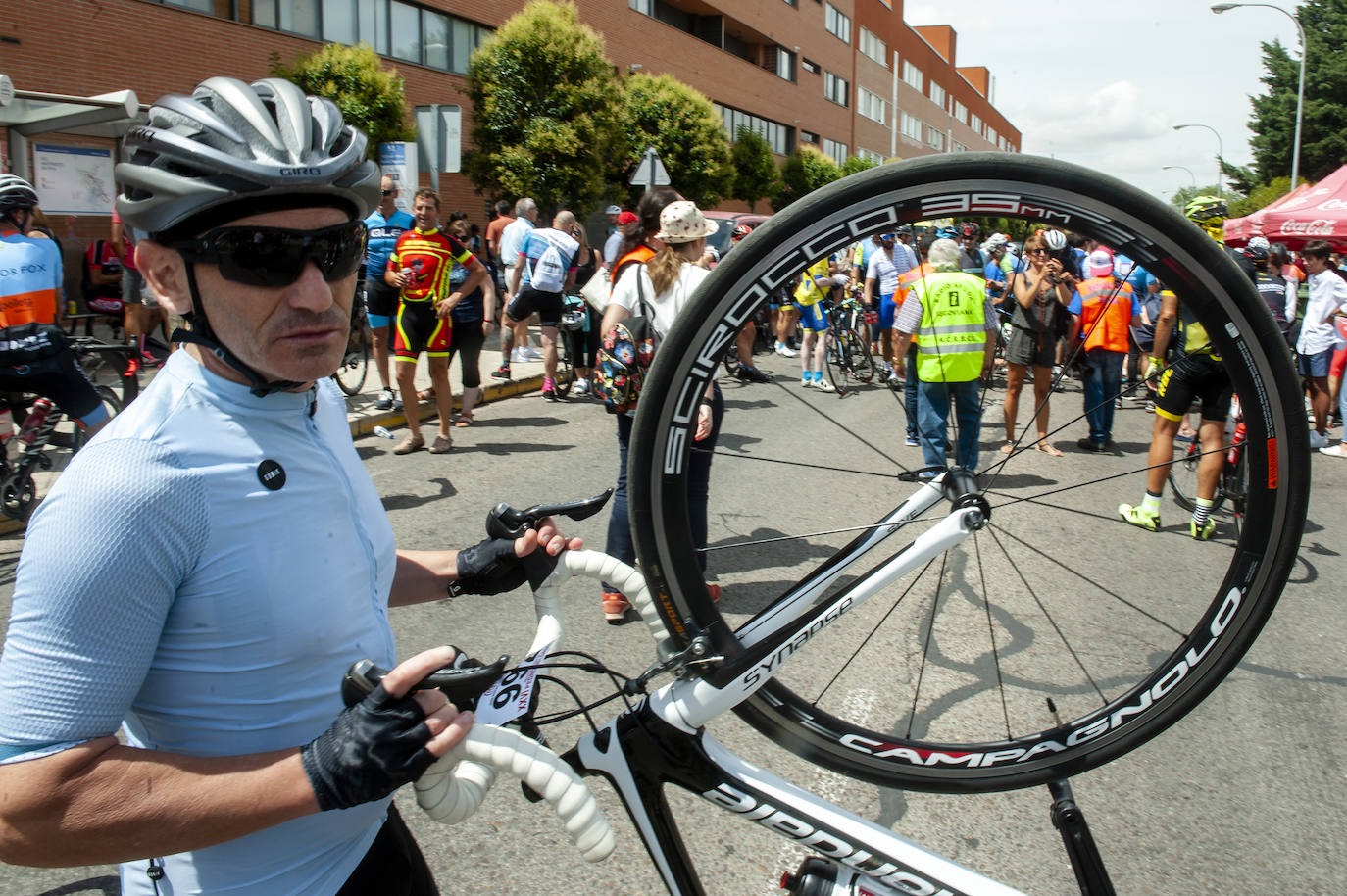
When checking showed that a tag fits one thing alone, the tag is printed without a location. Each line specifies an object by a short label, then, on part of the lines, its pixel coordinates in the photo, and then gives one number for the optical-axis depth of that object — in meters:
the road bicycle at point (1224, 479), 5.63
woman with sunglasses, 8.32
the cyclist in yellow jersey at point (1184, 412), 5.74
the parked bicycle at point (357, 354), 10.15
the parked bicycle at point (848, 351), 11.97
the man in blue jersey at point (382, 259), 8.09
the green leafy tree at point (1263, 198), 38.44
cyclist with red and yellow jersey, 7.64
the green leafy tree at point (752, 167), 35.34
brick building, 13.66
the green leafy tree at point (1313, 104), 45.81
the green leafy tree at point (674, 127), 27.48
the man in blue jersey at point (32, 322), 5.46
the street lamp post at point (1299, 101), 26.10
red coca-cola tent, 19.64
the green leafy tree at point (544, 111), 19.84
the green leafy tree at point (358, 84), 15.89
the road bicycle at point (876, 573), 1.52
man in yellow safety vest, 6.39
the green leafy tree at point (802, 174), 40.59
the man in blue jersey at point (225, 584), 1.09
